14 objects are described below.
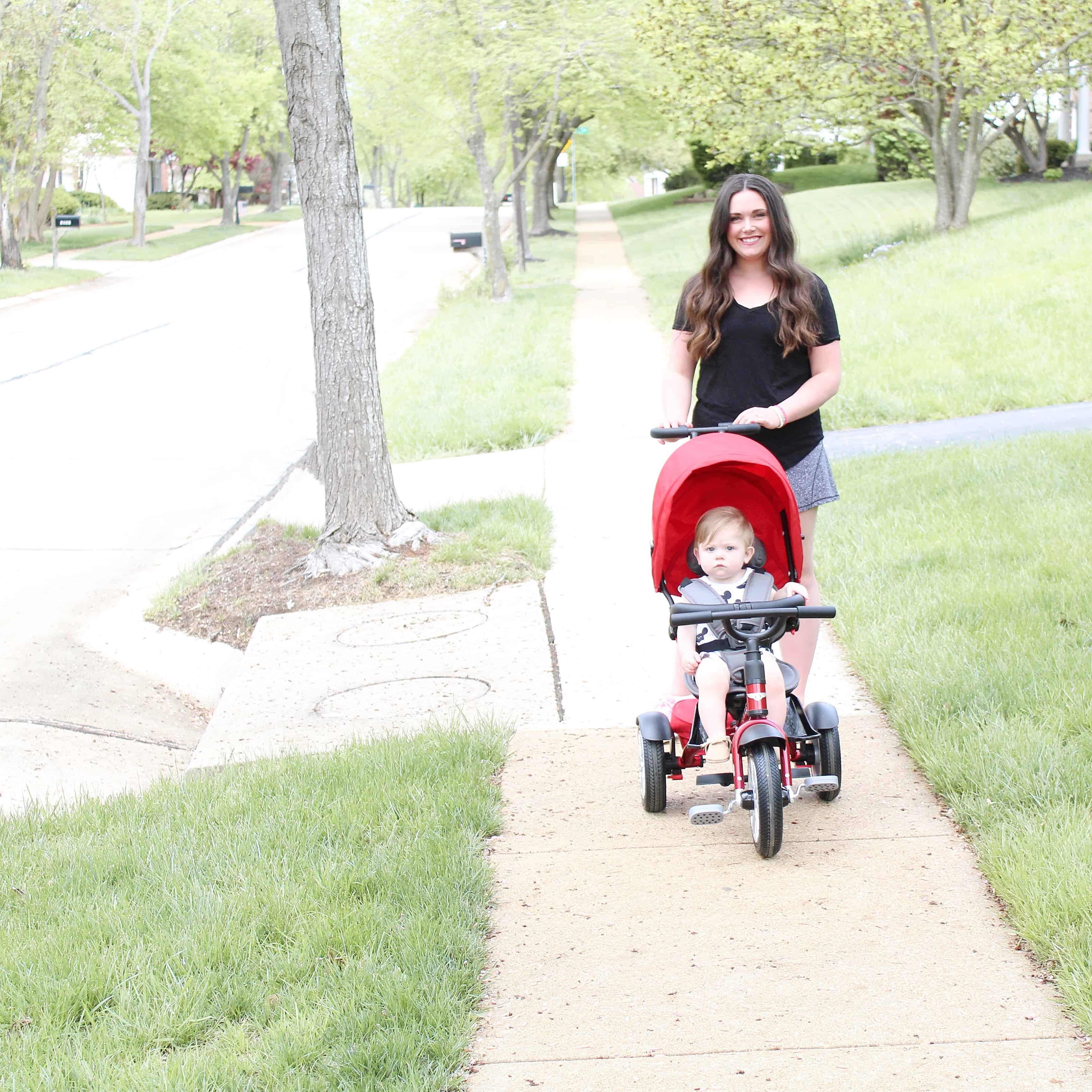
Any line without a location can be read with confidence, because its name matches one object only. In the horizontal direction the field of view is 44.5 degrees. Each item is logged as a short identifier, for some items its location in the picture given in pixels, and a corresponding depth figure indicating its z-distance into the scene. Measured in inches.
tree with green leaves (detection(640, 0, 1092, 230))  825.5
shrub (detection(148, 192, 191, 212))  2751.0
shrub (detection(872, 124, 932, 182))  1401.3
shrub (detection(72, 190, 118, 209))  2598.4
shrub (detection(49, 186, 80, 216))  2171.5
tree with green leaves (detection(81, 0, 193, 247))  1510.8
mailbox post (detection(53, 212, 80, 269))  1807.3
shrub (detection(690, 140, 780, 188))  1854.1
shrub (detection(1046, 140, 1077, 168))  1421.0
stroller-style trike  147.2
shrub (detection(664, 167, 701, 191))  2422.5
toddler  151.0
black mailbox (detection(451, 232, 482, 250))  1439.5
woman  164.7
